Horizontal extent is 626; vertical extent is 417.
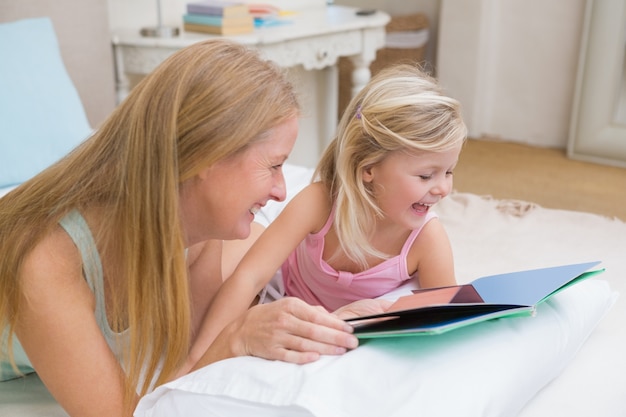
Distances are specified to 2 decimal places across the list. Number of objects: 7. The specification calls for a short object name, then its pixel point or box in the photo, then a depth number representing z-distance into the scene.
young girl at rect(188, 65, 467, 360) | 1.25
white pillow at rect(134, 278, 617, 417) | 0.84
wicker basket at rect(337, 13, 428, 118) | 4.06
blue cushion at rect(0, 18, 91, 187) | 1.75
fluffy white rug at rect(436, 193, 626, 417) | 1.04
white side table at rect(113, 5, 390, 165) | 2.45
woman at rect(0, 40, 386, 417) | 0.94
